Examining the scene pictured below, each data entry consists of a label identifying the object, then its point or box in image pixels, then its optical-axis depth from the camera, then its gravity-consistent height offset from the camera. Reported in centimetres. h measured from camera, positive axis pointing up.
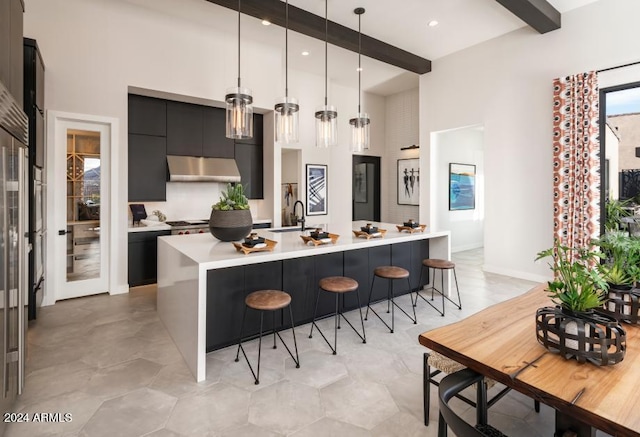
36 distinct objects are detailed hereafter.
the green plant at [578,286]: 130 -28
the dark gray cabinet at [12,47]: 180 +98
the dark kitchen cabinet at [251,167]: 602 +85
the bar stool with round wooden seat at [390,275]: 330 -60
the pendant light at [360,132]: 382 +93
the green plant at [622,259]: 153 -21
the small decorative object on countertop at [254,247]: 272 -27
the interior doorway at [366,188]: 802 +64
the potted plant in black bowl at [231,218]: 311 -4
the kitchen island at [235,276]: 248 -56
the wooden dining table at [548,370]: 98 -55
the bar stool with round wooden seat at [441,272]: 373 -75
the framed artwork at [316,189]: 689 +51
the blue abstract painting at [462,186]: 752 +63
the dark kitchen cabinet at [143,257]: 478 -62
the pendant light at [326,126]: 362 +95
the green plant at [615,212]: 435 +2
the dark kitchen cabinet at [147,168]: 497 +69
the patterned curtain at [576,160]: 441 +72
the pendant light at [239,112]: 306 +93
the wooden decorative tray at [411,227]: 406 -16
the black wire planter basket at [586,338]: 119 -44
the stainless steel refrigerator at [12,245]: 171 -18
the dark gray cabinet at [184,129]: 525 +135
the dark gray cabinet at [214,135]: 560 +133
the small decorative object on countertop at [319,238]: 317 -23
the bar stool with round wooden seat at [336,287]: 288 -63
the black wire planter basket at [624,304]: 154 -41
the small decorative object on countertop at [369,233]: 367 -21
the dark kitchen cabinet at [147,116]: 493 +146
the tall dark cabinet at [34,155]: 337 +62
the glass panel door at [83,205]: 429 +12
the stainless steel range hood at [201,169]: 521 +73
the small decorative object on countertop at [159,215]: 532 -1
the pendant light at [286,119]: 333 +94
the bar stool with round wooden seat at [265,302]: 244 -65
